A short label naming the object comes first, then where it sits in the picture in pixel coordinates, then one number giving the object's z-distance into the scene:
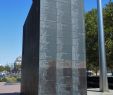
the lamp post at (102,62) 7.94
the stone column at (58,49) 5.04
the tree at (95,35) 11.99
